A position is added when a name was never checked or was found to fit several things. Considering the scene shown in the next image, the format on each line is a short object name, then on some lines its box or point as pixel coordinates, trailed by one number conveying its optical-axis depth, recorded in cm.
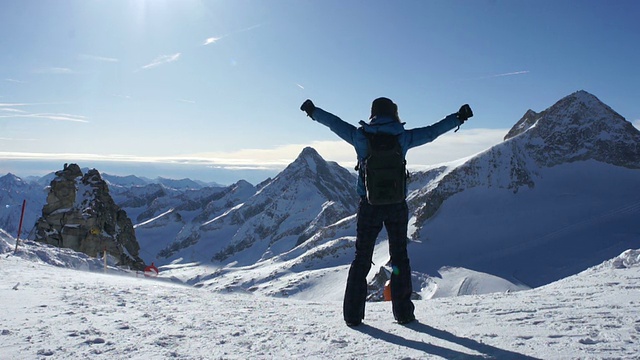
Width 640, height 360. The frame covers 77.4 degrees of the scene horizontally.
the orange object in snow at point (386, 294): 1004
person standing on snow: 541
